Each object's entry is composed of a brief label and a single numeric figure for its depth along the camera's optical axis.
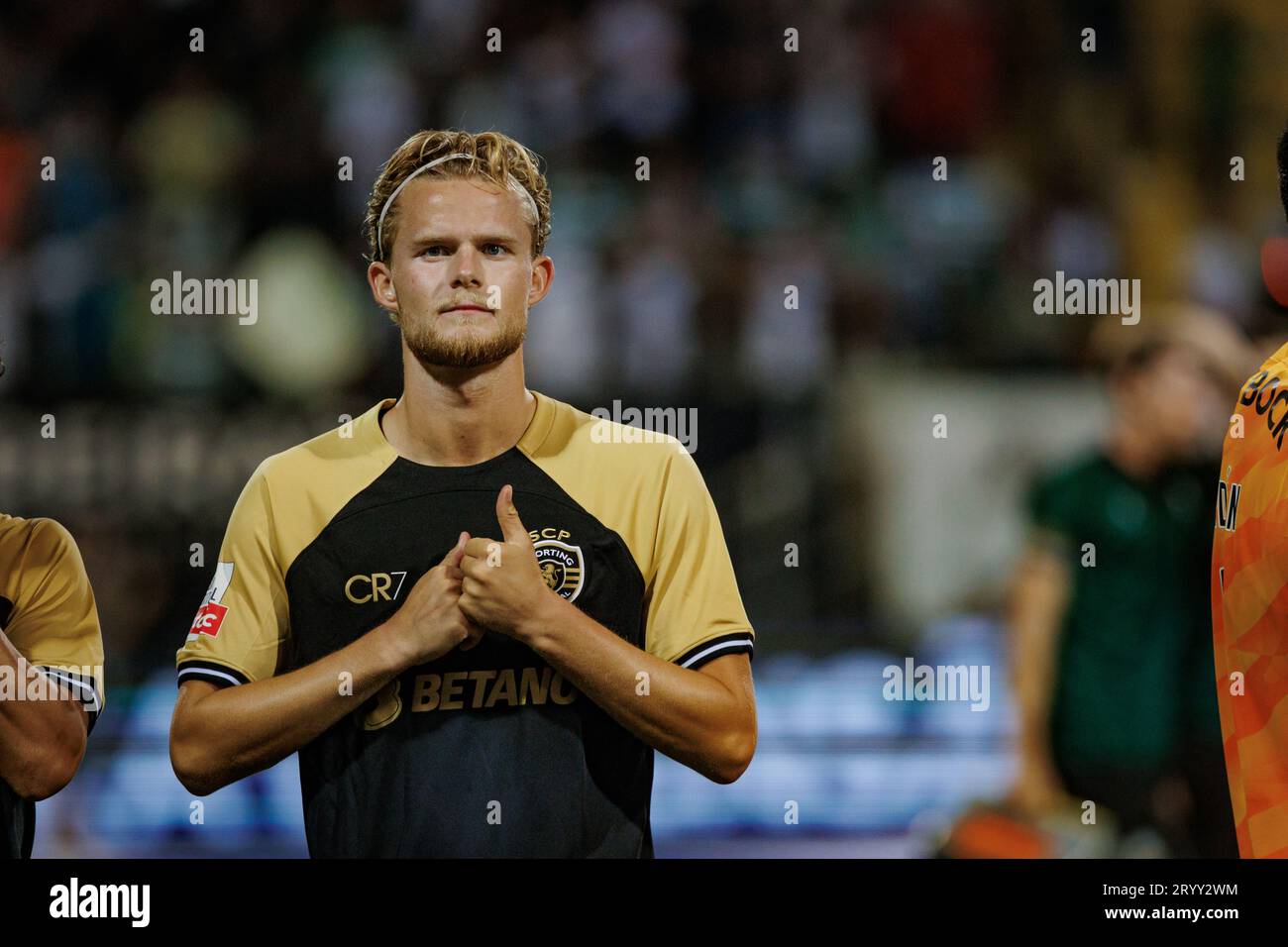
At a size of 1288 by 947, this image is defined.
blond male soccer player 2.72
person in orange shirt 2.38
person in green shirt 3.26
